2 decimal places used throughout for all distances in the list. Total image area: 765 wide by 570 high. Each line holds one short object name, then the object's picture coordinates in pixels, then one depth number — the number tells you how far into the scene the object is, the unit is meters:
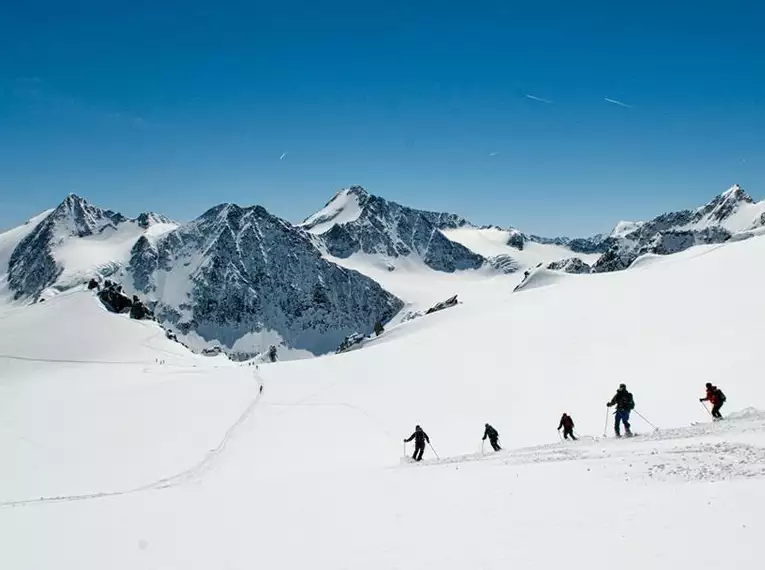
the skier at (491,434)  24.58
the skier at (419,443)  24.73
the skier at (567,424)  24.00
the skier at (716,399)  22.27
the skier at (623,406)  21.72
